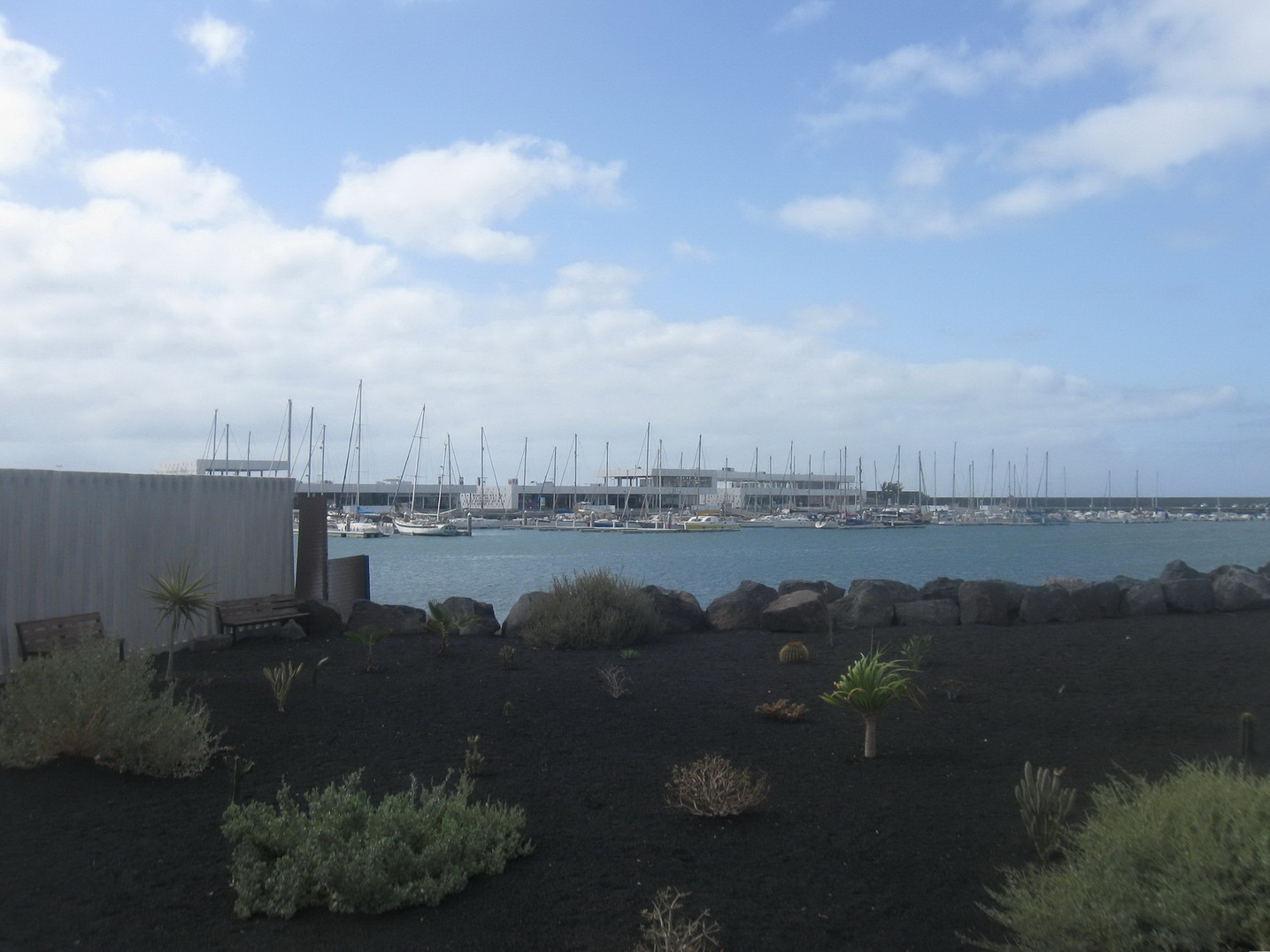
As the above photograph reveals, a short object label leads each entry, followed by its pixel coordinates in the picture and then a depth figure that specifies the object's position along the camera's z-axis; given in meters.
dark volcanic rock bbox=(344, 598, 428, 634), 14.40
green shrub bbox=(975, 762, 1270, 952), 3.61
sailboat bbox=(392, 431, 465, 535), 82.62
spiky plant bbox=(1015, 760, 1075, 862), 5.52
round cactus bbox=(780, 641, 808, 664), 11.95
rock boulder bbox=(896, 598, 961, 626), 15.03
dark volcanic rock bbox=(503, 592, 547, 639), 14.35
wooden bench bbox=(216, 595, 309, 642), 13.34
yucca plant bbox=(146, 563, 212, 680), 11.10
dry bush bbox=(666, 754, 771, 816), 6.25
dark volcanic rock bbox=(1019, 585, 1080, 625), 15.25
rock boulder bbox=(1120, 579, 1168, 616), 15.69
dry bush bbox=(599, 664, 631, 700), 9.90
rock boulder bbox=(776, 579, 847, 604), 16.56
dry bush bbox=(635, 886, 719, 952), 4.42
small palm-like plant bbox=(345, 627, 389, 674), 11.32
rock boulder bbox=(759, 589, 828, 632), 14.66
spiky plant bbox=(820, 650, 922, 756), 7.66
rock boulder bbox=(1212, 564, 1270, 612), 15.92
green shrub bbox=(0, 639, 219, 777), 7.12
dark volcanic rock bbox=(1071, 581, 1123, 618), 15.53
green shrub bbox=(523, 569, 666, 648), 13.43
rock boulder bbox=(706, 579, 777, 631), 15.20
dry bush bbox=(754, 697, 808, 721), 8.84
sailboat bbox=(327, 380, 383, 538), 78.51
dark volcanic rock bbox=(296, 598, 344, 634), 14.36
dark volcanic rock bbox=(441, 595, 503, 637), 14.31
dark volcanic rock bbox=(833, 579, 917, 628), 14.89
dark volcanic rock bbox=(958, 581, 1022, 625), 15.05
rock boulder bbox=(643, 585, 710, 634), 15.02
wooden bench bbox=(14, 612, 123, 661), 10.22
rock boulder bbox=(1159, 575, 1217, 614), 15.77
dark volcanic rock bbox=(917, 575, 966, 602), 16.41
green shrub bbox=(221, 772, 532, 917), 5.03
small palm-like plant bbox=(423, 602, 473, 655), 12.52
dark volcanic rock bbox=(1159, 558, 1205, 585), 18.52
